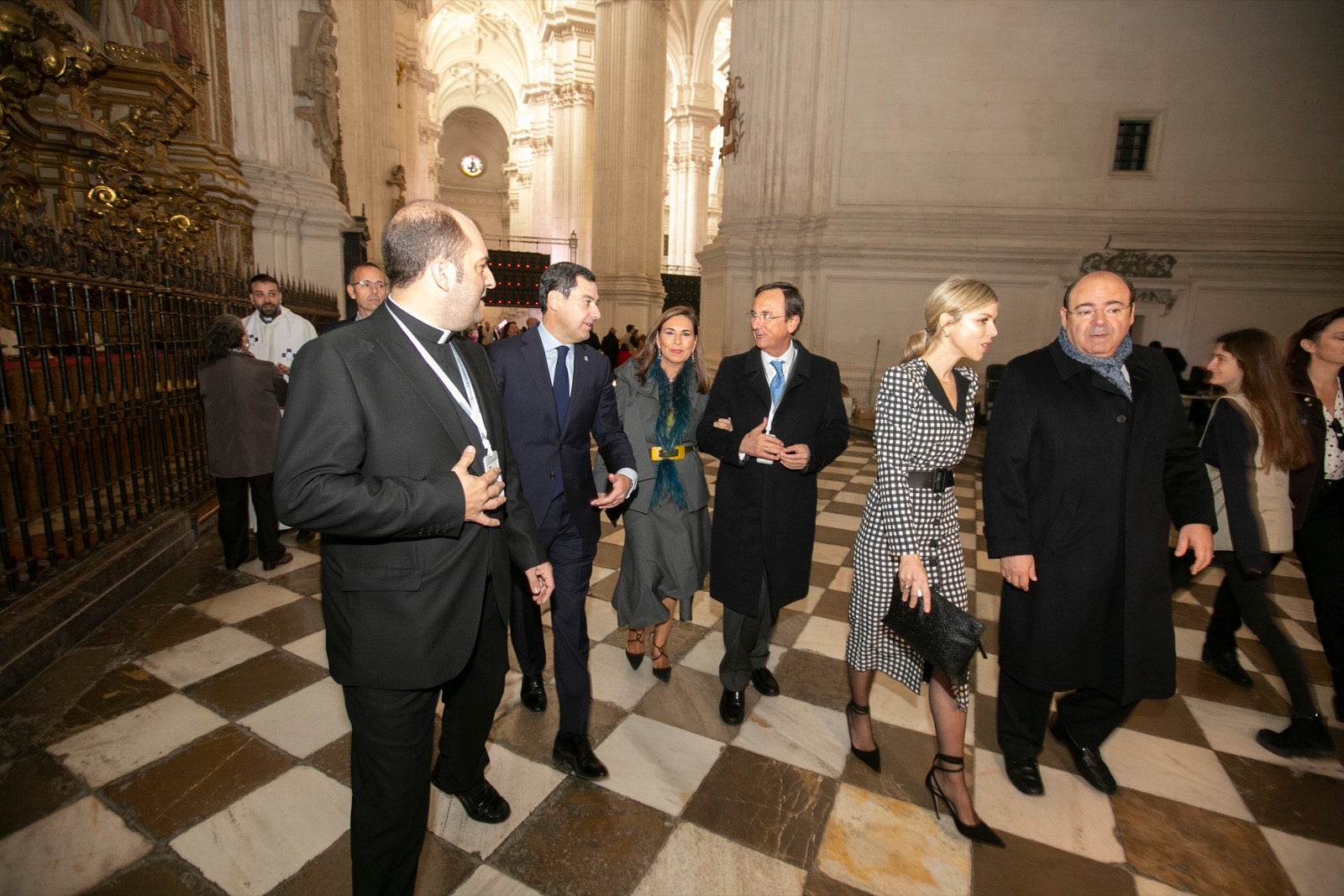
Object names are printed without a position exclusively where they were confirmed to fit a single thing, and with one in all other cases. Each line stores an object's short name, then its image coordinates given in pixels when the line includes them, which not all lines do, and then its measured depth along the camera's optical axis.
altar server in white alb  5.16
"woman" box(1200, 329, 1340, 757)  2.65
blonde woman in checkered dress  2.10
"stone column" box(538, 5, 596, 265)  24.67
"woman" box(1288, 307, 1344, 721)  2.72
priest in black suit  1.31
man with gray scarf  2.15
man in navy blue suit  2.36
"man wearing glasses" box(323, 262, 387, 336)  4.34
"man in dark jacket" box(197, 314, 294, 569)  4.06
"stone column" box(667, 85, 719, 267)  29.17
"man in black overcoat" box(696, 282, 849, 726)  2.67
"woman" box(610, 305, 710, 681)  2.93
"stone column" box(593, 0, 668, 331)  17.95
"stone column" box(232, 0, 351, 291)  8.12
